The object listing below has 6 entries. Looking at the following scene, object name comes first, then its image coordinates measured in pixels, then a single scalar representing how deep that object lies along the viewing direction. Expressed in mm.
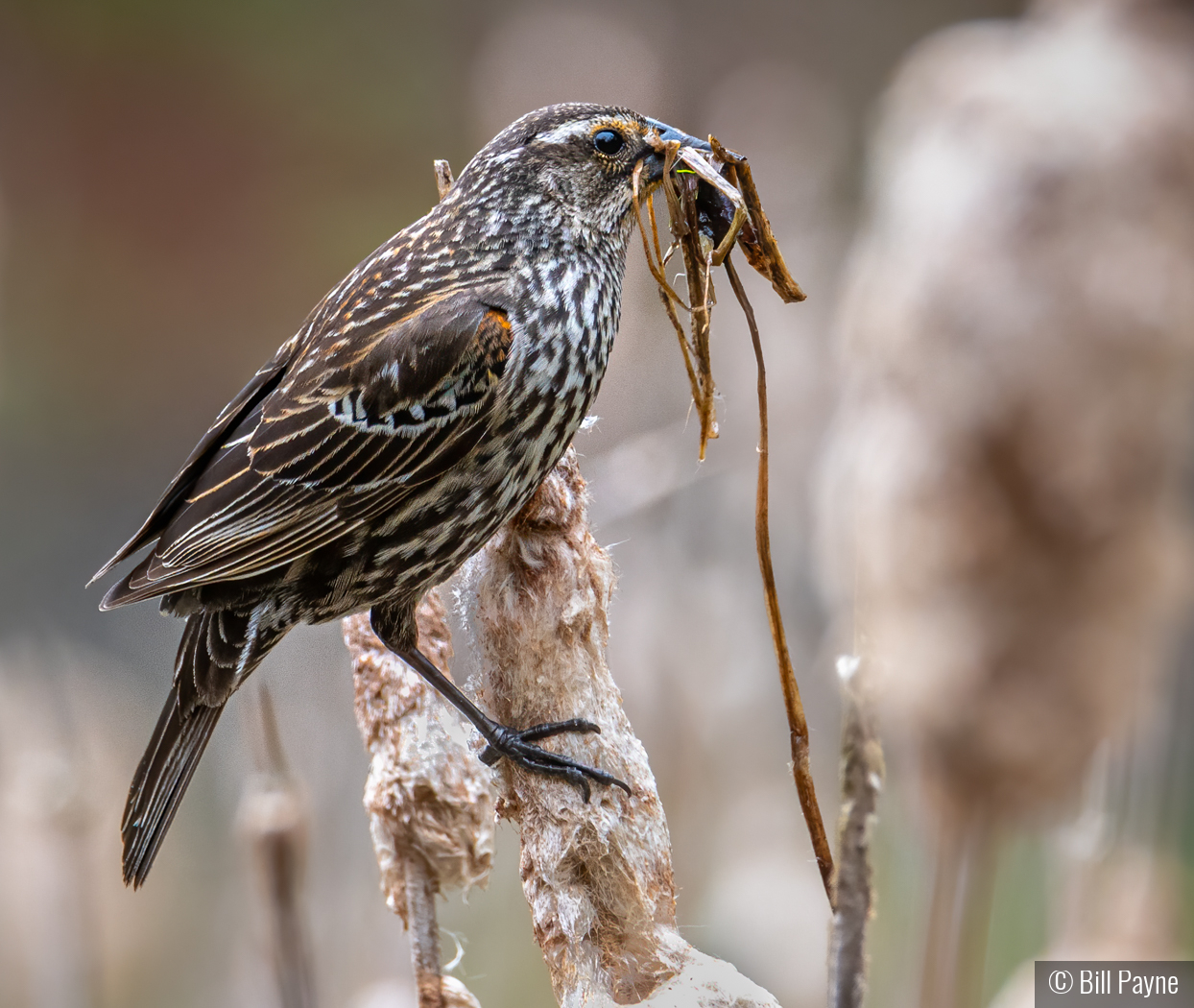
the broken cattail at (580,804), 4289
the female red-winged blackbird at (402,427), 4340
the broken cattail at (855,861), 4192
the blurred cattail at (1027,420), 3867
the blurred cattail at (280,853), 4280
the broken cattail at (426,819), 4302
